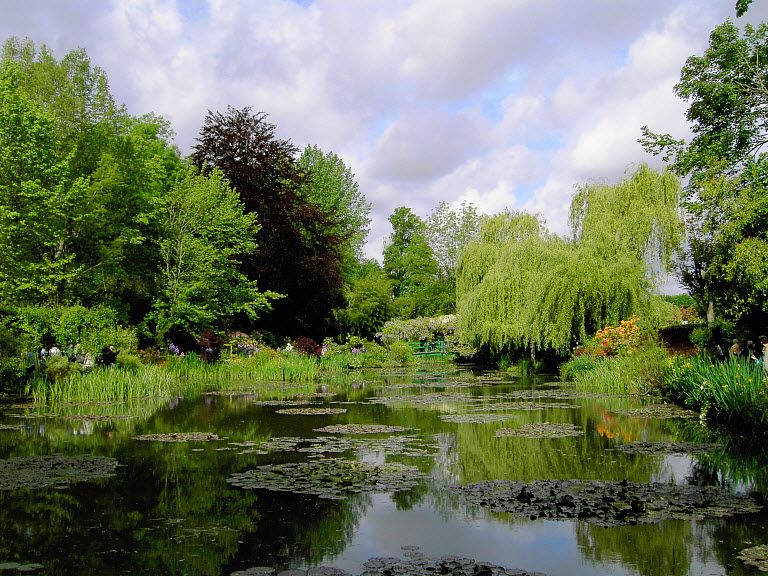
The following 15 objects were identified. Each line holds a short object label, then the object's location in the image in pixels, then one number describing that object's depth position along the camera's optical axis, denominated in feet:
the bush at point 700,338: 60.08
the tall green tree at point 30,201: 59.06
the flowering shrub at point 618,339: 60.85
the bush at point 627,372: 51.47
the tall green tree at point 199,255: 75.72
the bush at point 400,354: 110.52
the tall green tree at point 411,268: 162.29
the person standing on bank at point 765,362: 34.53
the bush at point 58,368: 48.93
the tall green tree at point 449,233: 177.68
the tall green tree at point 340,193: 162.91
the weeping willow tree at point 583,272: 68.39
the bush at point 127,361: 59.30
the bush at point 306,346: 93.40
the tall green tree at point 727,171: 50.39
